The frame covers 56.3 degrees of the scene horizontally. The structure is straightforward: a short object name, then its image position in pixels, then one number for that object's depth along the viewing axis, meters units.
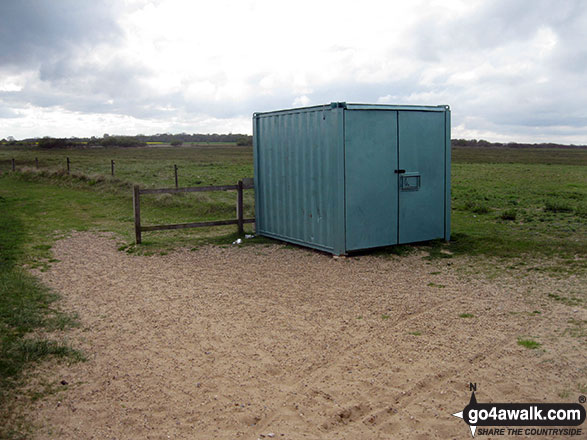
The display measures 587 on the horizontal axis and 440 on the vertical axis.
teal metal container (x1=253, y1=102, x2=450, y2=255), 10.56
